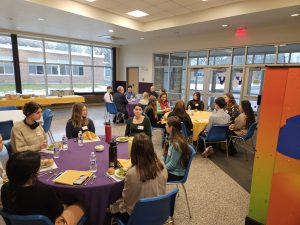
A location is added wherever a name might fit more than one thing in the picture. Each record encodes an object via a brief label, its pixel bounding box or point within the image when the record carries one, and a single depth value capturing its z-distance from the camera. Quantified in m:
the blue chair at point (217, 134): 3.80
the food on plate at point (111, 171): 1.84
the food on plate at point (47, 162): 1.96
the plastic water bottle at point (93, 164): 1.93
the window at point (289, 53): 5.75
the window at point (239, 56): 6.75
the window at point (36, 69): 8.92
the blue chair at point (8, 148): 2.55
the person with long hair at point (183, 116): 3.98
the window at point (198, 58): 7.83
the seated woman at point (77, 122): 2.95
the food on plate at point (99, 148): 2.36
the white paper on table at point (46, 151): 2.32
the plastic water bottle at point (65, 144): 2.41
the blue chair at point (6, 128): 3.40
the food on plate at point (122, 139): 2.71
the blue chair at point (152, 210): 1.35
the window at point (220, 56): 7.14
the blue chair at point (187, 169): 2.25
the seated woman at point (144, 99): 6.65
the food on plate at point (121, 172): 1.80
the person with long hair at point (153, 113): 4.62
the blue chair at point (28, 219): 1.20
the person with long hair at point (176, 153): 2.26
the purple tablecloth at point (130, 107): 6.68
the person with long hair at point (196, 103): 5.84
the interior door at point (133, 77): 10.98
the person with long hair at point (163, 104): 5.61
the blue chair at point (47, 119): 4.02
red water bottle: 2.65
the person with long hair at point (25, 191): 1.32
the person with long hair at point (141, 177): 1.56
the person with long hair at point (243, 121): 4.33
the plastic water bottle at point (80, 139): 2.57
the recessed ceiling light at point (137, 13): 6.27
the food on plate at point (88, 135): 2.74
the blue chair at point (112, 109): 6.61
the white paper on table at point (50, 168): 1.90
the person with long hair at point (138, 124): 3.21
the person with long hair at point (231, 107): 4.78
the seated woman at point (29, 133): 2.37
